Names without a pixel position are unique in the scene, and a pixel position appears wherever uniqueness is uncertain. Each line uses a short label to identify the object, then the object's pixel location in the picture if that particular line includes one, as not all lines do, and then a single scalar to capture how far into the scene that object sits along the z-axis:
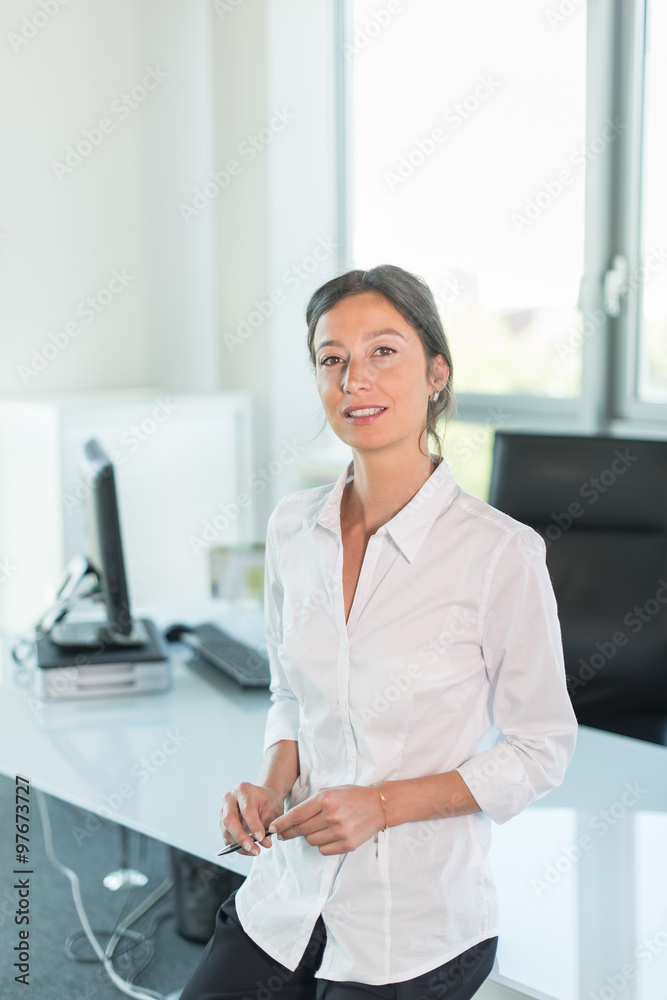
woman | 1.13
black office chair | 1.93
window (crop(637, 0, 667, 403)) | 2.81
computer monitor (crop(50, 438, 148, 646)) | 1.81
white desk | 1.14
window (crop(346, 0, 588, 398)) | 3.05
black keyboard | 1.88
